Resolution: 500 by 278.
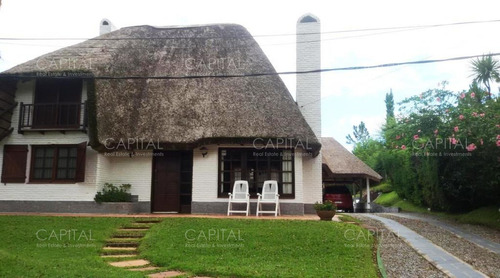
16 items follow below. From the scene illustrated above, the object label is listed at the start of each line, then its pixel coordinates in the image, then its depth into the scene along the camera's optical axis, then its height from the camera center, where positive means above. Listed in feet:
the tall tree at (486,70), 62.18 +19.26
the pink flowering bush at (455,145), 39.42 +4.77
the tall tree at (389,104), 155.15 +33.39
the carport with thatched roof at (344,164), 63.05 +3.63
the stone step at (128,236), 29.30 -4.12
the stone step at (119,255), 24.81 -4.78
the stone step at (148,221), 33.45 -3.38
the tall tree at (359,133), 225.89 +31.43
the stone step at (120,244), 27.41 -4.43
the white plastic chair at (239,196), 37.73 -1.20
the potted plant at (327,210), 33.76 -2.21
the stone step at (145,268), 21.07 -4.79
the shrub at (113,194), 39.70 -1.26
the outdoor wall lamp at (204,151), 40.40 +3.39
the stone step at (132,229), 30.73 -3.81
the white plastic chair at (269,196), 37.68 -1.23
